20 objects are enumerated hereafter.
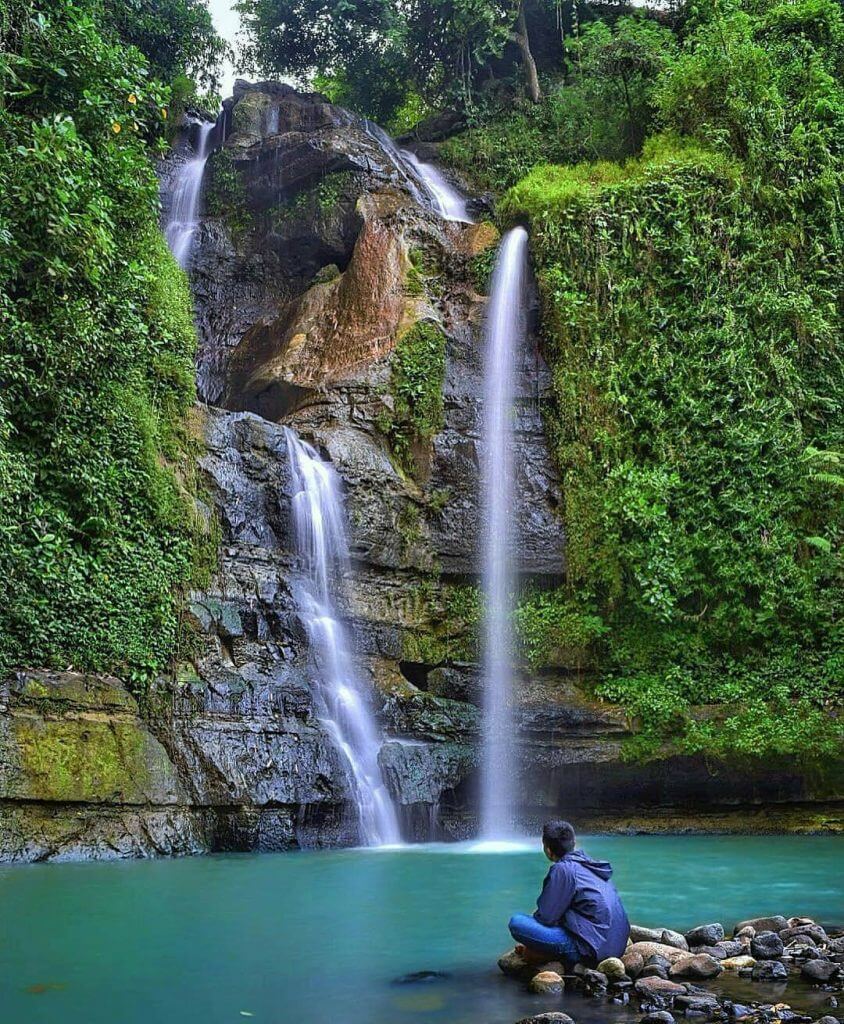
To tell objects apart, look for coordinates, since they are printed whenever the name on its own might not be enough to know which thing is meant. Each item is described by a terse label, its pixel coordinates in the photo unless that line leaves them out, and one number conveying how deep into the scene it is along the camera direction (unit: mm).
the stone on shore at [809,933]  6471
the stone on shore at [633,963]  5793
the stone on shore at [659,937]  6438
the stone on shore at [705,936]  6527
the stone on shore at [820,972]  5605
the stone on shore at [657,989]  5348
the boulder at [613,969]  5711
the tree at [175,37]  24391
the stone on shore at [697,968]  5734
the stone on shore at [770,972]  5730
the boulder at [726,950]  6219
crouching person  5891
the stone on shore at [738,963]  5949
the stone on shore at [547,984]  5605
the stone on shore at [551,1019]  4816
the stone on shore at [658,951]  5988
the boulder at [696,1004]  5078
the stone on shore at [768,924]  6684
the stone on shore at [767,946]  6168
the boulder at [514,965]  6074
